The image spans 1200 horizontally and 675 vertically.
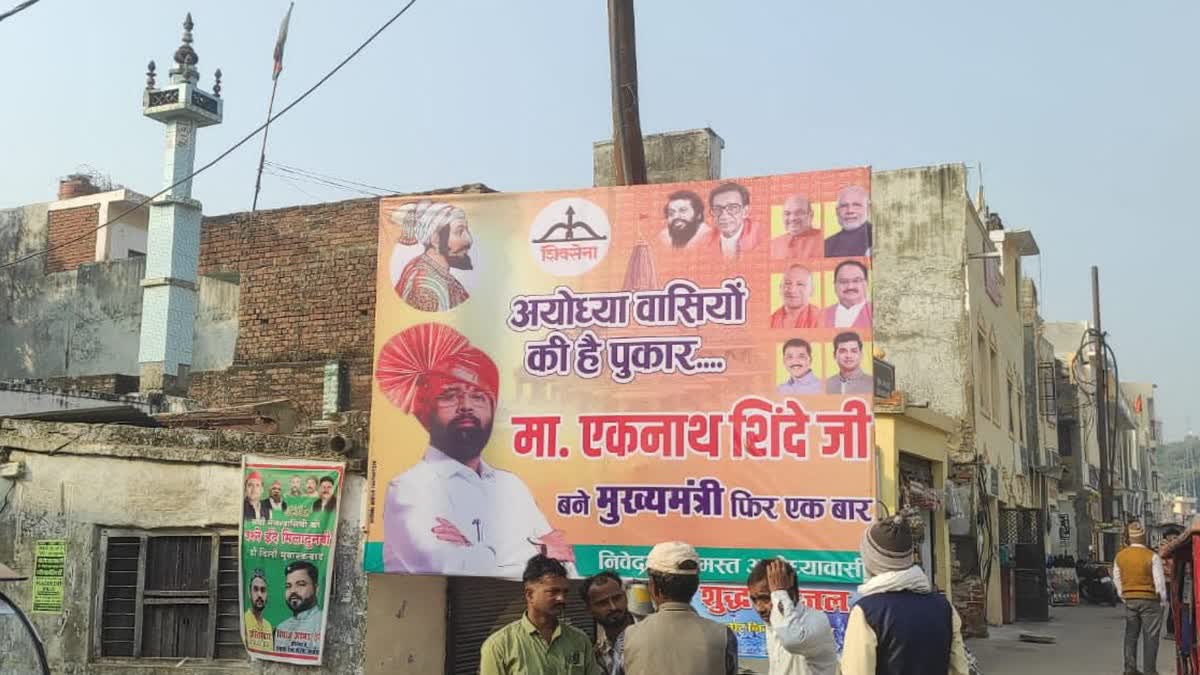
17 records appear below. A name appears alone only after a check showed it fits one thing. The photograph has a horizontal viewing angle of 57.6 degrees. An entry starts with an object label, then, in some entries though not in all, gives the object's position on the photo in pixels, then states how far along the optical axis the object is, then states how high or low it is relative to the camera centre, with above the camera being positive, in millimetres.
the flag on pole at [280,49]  22547 +9219
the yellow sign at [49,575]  9328 -736
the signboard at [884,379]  11983 +1402
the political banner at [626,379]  6859 +779
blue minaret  20312 +4825
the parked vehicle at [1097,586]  25141 -1869
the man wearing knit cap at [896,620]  3779 -411
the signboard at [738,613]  7020 -731
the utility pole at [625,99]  9750 +3572
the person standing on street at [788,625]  4301 -493
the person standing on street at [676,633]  3900 -485
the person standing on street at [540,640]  4199 -560
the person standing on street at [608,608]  5160 -521
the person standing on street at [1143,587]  10750 -802
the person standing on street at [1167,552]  10144 -439
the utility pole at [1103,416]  30922 +2542
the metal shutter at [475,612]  9352 -1043
